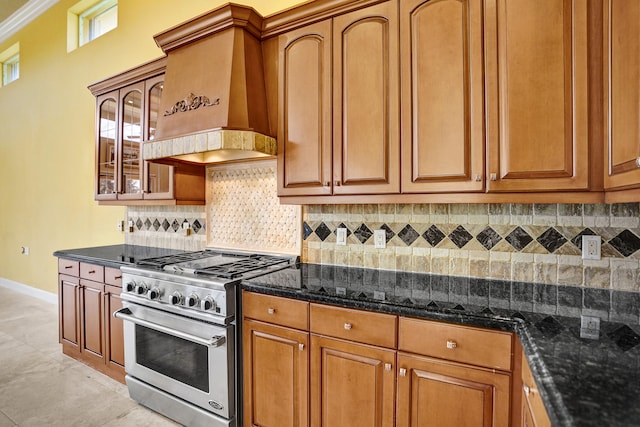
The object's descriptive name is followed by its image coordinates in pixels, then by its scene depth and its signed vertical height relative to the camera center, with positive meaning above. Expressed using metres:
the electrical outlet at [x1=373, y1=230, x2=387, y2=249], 2.12 -0.20
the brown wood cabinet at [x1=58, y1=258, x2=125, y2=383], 2.53 -0.87
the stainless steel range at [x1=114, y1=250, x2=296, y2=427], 1.83 -0.75
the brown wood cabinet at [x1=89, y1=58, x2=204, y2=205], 2.71 +0.57
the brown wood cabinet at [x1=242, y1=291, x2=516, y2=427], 1.28 -0.72
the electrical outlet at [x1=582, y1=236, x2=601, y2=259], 1.63 -0.20
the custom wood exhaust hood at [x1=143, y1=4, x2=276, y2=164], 2.01 +0.78
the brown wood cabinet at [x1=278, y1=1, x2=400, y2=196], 1.79 +0.61
